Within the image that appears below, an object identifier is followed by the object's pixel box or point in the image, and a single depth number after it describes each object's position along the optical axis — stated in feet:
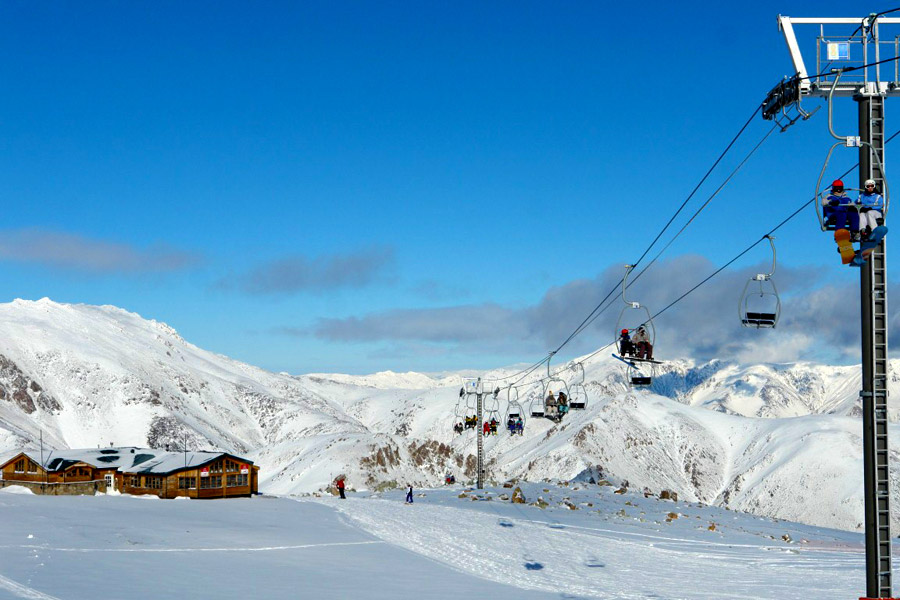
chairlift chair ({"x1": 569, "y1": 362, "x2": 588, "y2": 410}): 154.81
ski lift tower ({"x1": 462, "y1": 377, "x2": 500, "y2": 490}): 224.08
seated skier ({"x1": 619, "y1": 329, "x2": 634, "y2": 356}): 103.19
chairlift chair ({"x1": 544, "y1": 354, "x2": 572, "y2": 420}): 167.63
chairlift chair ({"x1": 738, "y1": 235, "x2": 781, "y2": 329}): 72.95
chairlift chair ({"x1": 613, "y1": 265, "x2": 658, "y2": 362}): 94.77
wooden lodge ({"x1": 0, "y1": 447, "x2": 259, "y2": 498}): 230.07
